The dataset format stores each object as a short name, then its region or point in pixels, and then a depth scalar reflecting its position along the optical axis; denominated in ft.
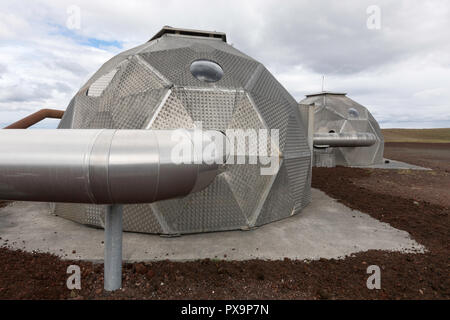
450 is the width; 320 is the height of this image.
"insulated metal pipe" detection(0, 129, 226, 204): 11.80
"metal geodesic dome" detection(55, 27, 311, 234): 25.64
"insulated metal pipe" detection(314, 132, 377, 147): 55.20
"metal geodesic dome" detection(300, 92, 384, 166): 84.28
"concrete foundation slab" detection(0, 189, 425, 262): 22.08
